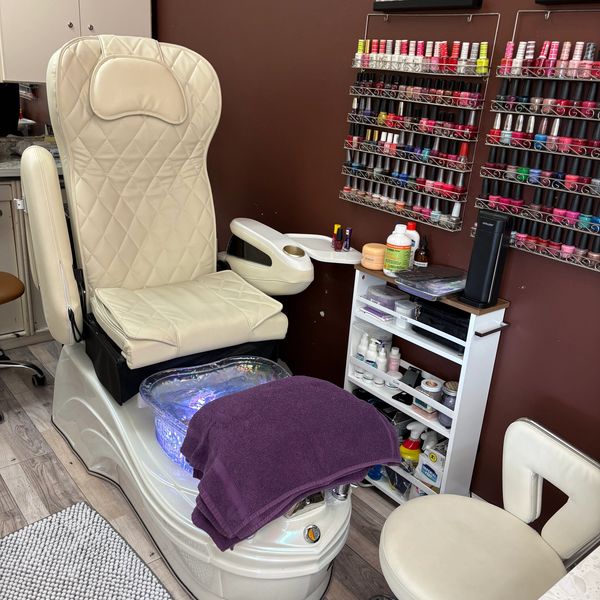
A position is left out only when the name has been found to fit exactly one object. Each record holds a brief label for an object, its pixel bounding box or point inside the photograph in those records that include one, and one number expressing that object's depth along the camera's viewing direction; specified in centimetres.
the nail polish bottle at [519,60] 164
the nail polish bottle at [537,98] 164
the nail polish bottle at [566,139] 160
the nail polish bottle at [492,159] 176
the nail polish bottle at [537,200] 170
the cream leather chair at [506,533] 126
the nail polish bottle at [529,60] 163
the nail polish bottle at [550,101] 160
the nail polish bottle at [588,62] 153
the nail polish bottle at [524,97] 167
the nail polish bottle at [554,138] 162
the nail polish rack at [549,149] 157
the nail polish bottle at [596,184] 156
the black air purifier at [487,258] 169
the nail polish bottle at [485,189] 180
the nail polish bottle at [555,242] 167
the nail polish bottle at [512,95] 168
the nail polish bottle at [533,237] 171
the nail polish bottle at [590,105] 154
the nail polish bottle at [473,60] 176
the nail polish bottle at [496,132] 173
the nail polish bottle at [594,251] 159
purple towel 134
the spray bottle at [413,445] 204
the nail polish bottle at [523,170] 169
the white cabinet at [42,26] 269
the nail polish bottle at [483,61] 174
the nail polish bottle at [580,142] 157
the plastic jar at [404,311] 195
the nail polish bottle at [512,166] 172
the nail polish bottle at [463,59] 178
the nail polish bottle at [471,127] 182
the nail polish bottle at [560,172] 163
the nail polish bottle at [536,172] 167
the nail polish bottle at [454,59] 180
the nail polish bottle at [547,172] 165
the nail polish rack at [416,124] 182
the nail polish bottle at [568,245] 164
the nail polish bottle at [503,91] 170
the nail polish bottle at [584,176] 158
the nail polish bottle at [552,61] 158
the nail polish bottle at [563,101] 158
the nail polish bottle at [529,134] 167
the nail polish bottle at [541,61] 161
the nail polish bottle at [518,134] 169
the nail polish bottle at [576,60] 154
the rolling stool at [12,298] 239
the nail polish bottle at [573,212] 161
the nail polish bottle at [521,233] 174
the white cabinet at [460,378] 180
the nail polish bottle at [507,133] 171
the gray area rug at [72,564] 168
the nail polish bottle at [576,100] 157
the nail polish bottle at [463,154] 185
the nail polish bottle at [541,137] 164
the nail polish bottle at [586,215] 159
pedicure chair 180
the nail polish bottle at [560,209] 164
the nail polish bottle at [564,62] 156
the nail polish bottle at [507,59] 168
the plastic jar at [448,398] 190
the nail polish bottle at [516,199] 174
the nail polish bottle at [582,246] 162
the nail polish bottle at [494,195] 178
